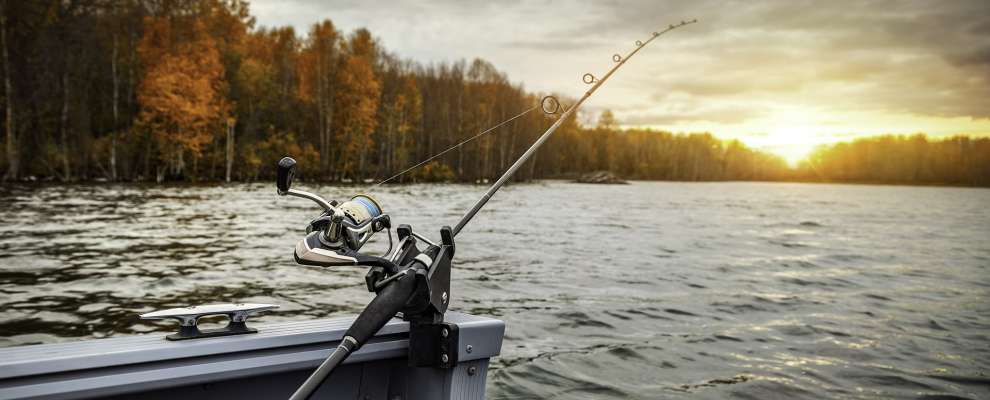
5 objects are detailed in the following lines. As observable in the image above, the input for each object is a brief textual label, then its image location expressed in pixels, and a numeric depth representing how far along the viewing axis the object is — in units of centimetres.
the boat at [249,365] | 205
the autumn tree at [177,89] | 3578
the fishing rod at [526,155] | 305
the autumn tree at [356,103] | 4791
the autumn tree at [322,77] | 4734
